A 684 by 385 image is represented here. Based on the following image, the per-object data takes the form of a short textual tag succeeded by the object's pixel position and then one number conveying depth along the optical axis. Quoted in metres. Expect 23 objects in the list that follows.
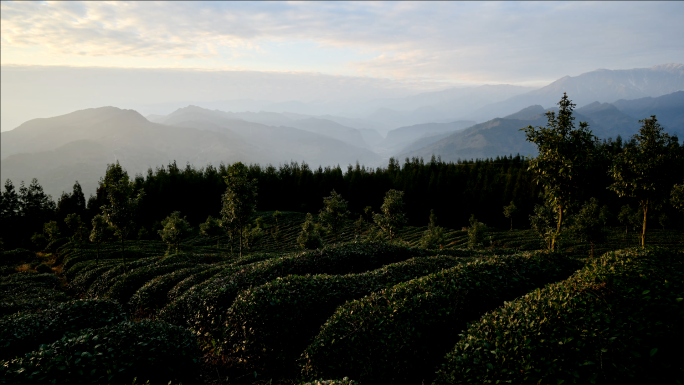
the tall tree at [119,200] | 21.58
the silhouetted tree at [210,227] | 46.38
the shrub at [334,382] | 6.48
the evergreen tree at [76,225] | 40.00
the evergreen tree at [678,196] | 23.47
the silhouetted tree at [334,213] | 36.59
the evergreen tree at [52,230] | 45.22
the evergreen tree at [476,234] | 37.24
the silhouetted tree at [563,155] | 14.98
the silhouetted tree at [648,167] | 18.80
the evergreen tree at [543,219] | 32.81
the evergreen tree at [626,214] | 43.34
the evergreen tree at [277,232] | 50.25
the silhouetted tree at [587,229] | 30.09
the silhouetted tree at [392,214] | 30.28
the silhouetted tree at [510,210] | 52.28
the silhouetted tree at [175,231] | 35.66
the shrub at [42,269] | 31.56
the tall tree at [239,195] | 25.50
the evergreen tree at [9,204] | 66.56
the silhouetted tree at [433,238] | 33.22
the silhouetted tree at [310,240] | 32.94
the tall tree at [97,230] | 30.60
